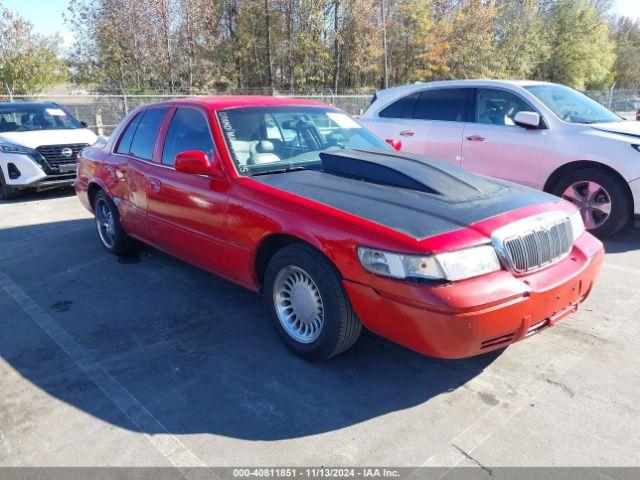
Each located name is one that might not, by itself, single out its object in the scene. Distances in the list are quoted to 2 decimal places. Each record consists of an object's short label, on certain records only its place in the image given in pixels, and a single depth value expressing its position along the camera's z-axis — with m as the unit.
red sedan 2.51
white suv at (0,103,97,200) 8.60
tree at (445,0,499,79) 36.09
